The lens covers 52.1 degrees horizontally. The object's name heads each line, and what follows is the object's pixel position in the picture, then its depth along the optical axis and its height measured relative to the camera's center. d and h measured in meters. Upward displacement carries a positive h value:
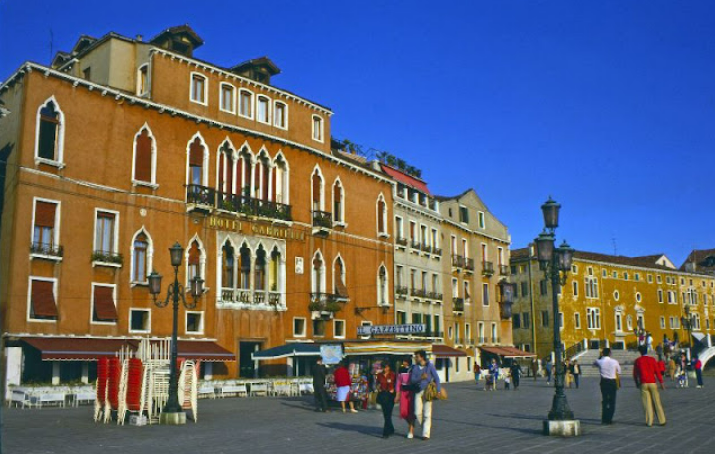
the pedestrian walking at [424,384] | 13.67 -0.89
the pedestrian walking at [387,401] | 14.14 -1.26
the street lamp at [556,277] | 13.77 +1.24
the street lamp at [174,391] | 17.17 -1.27
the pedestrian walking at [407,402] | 13.98 -1.26
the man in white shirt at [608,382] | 15.23 -0.97
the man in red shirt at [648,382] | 14.78 -0.95
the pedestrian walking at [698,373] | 32.91 -1.70
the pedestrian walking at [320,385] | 22.17 -1.47
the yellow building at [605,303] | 68.88 +3.27
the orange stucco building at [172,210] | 26.61 +5.41
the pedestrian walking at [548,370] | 44.20 -2.08
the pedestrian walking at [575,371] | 37.56 -1.83
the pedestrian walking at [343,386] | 22.02 -1.49
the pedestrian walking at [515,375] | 37.12 -1.99
